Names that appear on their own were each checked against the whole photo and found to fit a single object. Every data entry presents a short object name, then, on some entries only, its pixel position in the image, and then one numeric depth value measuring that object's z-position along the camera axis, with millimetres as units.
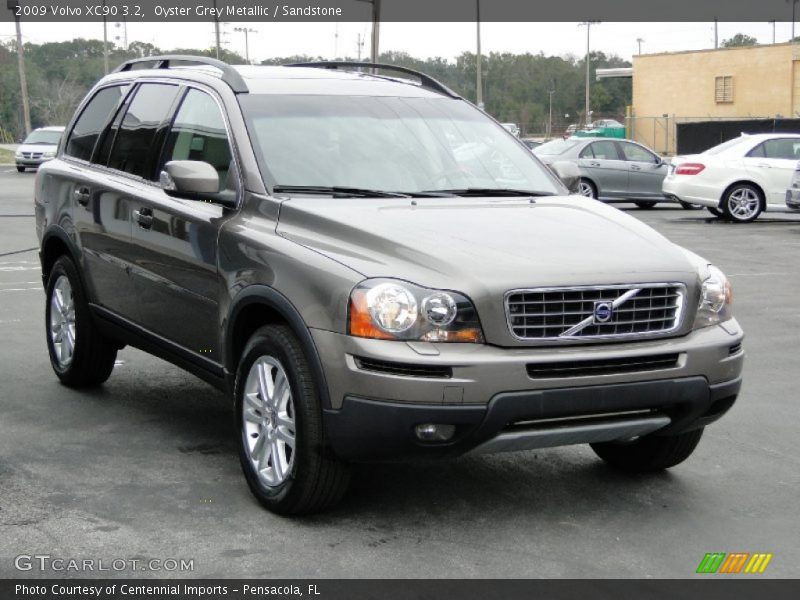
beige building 55166
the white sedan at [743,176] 21453
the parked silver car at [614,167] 24875
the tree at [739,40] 136375
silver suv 4586
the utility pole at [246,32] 112200
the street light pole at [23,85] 63375
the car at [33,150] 41375
